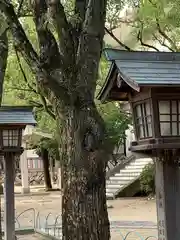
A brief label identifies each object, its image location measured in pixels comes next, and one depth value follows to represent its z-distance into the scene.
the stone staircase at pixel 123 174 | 23.95
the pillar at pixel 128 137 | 28.07
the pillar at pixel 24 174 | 30.00
